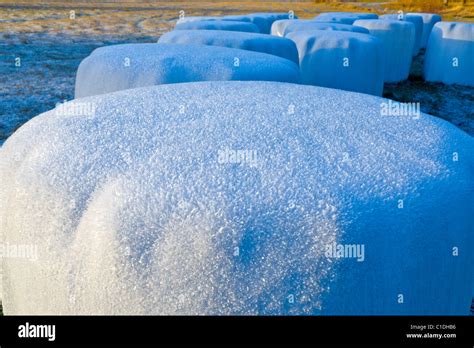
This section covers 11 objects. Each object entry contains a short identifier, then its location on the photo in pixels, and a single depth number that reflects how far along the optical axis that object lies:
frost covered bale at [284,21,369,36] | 6.37
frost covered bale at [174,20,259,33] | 5.95
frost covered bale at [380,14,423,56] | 10.60
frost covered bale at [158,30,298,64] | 4.23
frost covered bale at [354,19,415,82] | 8.09
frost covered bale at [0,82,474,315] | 1.29
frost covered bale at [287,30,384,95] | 5.18
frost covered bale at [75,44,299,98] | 2.94
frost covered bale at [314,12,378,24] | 9.21
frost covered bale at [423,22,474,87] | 7.46
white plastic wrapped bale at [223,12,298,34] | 8.38
